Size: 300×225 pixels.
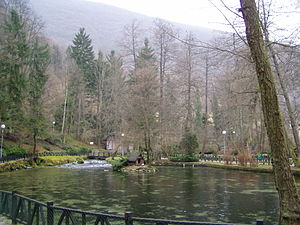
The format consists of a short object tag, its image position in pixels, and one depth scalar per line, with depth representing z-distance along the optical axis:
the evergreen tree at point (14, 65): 33.81
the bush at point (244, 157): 28.96
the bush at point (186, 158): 37.69
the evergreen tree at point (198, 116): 57.37
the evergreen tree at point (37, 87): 36.72
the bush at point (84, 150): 48.26
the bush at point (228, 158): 31.98
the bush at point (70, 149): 47.42
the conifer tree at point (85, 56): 60.44
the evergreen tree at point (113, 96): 51.11
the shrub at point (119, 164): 30.48
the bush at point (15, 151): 33.23
